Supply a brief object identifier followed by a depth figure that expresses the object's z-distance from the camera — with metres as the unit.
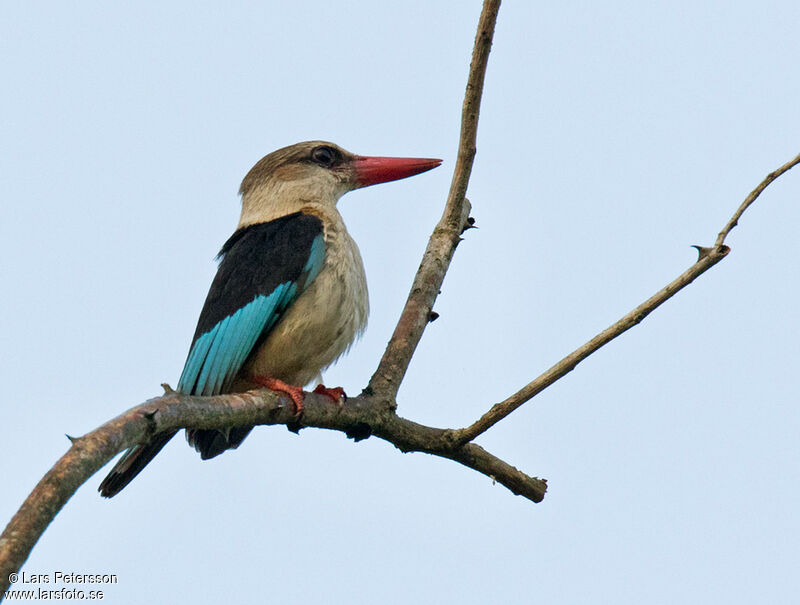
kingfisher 9.82
